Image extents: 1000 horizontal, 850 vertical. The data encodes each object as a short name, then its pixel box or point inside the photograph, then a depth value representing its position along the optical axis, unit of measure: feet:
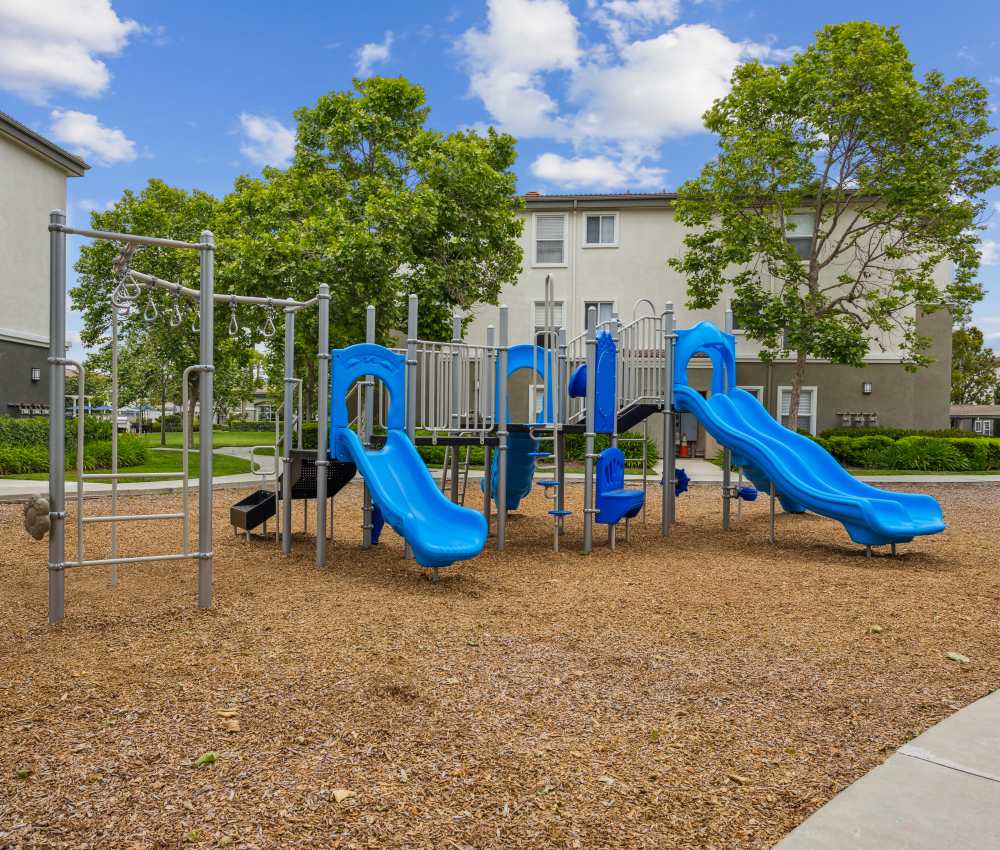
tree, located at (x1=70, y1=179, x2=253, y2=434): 83.25
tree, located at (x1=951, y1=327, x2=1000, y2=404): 163.53
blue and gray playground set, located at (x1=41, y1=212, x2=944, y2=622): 22.98
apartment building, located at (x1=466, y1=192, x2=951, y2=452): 78.79
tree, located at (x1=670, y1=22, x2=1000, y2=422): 64.85
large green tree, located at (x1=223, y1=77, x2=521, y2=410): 58.03
